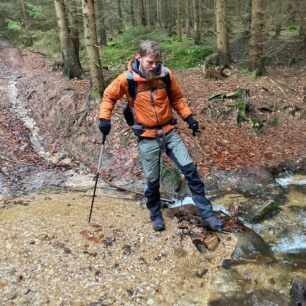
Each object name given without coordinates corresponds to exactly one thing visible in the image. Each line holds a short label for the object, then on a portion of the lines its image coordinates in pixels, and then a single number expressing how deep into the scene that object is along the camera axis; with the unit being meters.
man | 5.49
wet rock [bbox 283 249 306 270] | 5.52
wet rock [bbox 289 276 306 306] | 4.29
